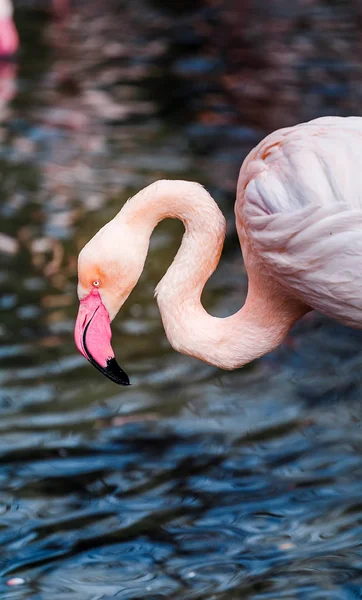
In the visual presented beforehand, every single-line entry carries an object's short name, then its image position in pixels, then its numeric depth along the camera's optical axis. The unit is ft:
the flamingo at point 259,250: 21.95
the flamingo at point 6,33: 72.08
